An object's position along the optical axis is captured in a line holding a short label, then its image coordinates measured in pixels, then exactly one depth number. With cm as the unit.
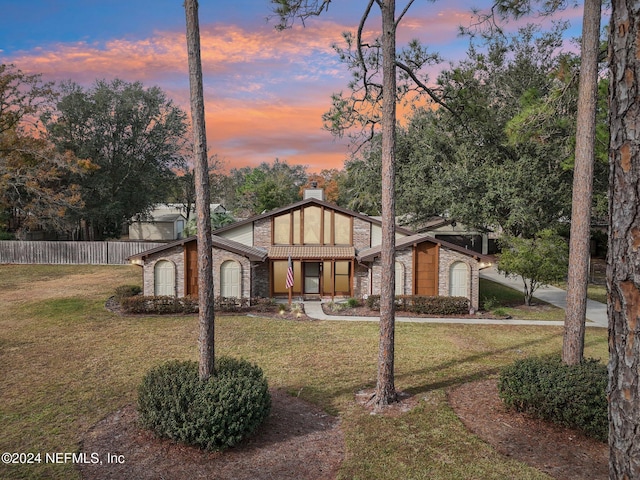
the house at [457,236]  3488
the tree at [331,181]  6562
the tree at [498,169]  2248
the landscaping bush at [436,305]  1853
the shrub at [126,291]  1986
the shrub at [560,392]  734
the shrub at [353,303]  1953
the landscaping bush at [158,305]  1777
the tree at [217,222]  3659
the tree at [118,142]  3584
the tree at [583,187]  832
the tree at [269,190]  5475
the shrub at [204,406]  689
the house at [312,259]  1916
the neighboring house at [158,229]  5031
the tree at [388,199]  880
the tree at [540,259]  1883
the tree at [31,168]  2983
